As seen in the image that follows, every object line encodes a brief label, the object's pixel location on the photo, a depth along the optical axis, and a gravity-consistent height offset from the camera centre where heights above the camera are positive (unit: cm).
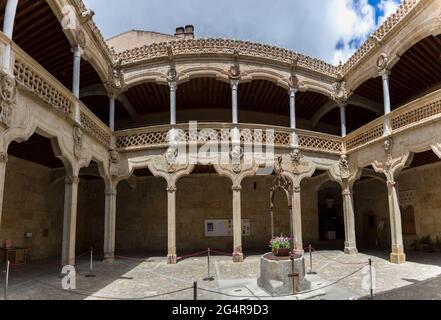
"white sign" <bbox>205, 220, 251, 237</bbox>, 1641 -72
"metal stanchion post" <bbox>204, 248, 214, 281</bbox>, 944 -179
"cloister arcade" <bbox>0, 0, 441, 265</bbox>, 1014 +260
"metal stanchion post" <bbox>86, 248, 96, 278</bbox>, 988 -172
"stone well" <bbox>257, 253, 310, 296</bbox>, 754 -142
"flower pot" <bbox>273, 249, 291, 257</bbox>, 814 -97
